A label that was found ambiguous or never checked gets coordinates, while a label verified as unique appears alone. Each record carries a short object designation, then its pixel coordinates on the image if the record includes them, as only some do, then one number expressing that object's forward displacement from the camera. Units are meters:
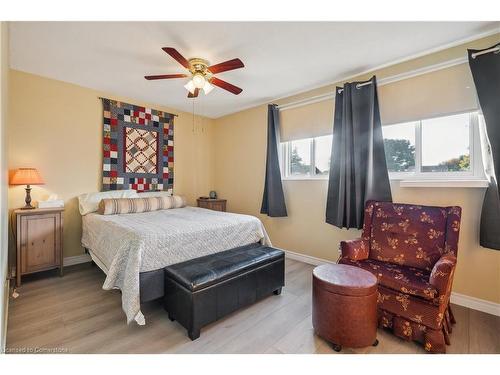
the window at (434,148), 2.20
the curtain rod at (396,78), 2.20
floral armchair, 1.61
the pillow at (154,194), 3.82
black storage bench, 1.74
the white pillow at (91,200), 3.11
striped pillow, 3.01
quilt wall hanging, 3.48
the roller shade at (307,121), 3.12
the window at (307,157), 3.26
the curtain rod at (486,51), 1.91
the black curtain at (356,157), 2.60
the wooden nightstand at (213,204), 4.23
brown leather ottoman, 1.57
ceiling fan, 2.13
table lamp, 2.57
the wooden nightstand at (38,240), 2.52
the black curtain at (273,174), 3.56
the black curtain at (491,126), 1.91
